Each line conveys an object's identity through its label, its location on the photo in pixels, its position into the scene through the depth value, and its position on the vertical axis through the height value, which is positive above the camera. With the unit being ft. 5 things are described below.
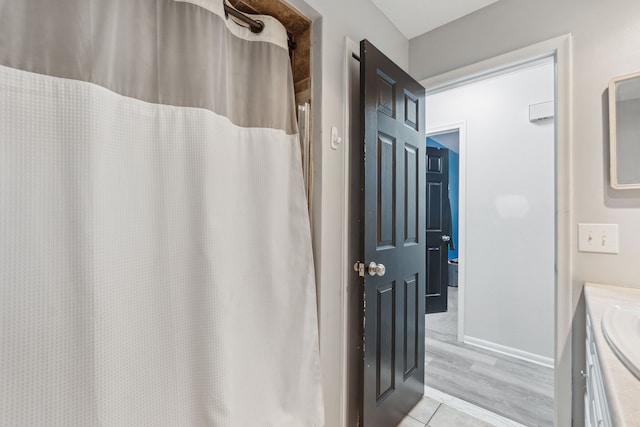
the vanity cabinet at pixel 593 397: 2.28 -1.85
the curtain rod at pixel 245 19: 3.82 +2.70
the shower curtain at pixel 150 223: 2.34 -0.10
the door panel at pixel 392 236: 4.57 -0.44
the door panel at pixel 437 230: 12.07 -0.82
